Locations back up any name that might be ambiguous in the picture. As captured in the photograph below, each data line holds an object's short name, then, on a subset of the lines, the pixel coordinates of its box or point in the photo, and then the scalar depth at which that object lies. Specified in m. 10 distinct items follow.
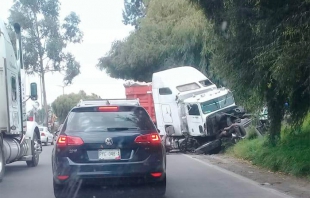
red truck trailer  29.09
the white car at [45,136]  37.62
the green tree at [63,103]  59.84
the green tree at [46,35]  42.12
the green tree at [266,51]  10.99
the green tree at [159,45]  30.47
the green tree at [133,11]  44.89
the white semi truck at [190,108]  23.64
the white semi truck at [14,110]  14.32
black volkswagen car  9.84
